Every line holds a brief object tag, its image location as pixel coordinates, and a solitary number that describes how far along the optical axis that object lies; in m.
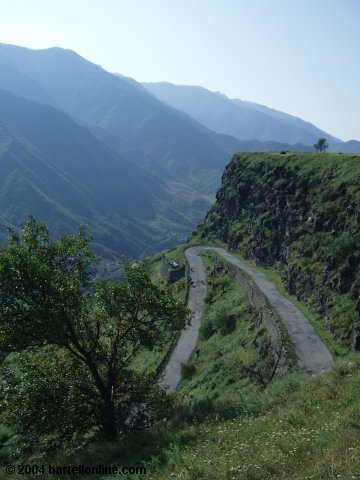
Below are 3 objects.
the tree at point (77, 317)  25.02
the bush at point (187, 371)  54.67
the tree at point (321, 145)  152.93
